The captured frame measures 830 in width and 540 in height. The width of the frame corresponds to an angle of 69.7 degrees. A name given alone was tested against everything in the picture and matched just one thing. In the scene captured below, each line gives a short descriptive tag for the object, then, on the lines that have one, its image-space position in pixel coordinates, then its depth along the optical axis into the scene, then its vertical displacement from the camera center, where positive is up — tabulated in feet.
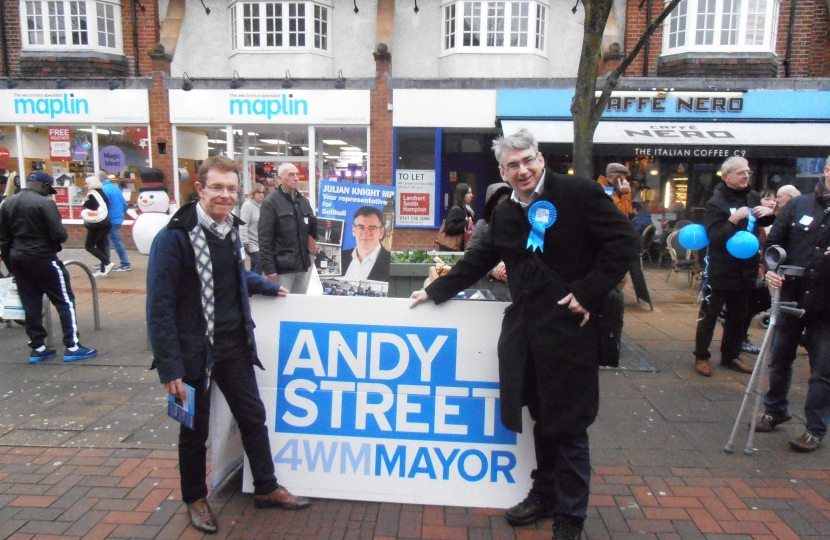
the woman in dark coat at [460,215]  22.06 -0.84
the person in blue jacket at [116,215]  36.94 -1.65
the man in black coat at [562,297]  9.07 -1.59
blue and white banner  10.68 -3.83
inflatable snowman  17.44 -0.60
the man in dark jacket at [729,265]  17.53 -2.10
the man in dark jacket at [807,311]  13.20 -2.56
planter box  19.31 -2.79
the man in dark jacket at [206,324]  9.33 -2.18
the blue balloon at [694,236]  18.76 -1.31
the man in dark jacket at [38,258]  18.66 -2.18
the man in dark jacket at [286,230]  18.53 -1.25
